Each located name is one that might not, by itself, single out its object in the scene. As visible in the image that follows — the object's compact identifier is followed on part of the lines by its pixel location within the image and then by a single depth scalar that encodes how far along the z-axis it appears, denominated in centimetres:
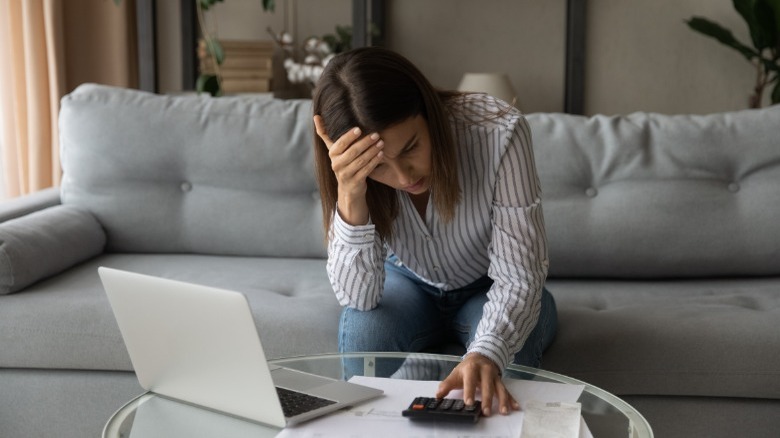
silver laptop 98
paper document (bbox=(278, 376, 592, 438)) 99
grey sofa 161
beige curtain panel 311
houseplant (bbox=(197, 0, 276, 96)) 311
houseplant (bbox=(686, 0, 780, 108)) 323
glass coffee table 104
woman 127
